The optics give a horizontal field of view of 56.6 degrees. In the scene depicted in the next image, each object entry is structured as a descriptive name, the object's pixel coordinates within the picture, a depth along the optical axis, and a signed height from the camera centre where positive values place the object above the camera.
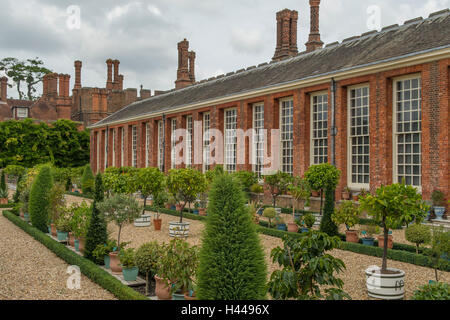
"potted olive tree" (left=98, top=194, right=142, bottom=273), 10.20 -1.06
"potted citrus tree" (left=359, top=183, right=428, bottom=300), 7.29 -0.83
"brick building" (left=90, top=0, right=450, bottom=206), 14.30 +2.80
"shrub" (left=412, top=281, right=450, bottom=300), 5.84 -1.76
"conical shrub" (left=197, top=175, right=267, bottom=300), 5.16 -1.08
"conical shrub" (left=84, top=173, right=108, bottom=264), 9.95 -1.59
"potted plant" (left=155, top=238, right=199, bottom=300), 6.67 -1.67
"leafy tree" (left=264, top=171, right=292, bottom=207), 18.17 -0.58
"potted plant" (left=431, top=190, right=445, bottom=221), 13.54 -1.13
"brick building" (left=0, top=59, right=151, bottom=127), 46.00 +8.01
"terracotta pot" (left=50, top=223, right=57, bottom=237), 13.62 -2.05
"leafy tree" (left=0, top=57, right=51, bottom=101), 64.50 +14.77
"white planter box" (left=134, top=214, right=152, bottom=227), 16.20 -2.13
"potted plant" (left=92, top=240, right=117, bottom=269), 9.53 -1.97
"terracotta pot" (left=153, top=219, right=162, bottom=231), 15.09 -2.07
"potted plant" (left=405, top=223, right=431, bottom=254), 9.65 -1.54
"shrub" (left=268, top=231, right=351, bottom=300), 5.32 -1.33
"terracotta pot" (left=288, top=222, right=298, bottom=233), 13.61 -1.94
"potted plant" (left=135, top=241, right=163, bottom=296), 8.00 -1.76
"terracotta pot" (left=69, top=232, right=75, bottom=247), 12.05 -2.11
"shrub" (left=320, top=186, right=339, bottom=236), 11.57 -1.40
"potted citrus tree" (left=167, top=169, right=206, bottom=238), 14.20 -0.55
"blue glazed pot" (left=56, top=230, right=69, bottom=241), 12.82 -2.13
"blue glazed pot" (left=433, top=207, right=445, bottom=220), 13.51 -1.40
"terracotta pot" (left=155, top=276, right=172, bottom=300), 7.00 -2.08
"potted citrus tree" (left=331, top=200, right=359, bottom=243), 11.63 -1.40
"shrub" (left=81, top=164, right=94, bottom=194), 29.03 -1.03
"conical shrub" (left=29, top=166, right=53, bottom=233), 14.45 -1.18
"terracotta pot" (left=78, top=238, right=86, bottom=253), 10.81 -2.03
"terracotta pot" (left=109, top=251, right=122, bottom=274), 9.03 -2.10
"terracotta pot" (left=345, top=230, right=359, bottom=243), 11.60 -1.89
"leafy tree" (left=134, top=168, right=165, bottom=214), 15.90 -0.54
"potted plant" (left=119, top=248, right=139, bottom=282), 8.27 -1.99
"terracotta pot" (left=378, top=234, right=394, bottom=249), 10.71 -1.92
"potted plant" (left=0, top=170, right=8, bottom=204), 23.95 -1.52
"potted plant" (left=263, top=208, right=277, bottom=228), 14.12 -1.54
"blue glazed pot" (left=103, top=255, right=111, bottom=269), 9.49 -2.15
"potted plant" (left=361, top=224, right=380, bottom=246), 11.31 -1.87
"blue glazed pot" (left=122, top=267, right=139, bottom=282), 8.27 -2.11
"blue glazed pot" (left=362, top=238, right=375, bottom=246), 11.30 -1.98
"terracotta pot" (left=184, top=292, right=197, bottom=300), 6.28 -1.98
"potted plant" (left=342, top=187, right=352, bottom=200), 16.91 -1.02
